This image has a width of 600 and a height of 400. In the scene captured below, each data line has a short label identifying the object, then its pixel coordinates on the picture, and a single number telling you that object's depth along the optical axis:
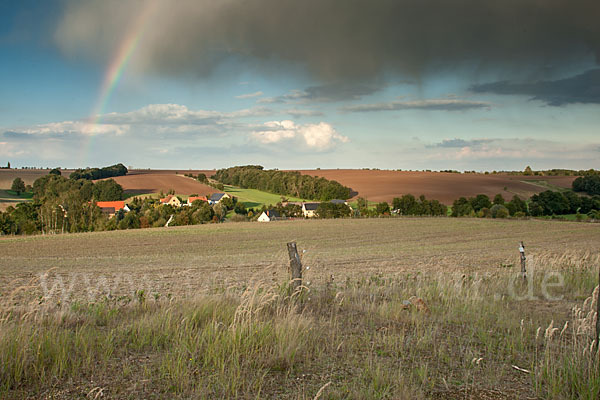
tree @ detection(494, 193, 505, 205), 80.00
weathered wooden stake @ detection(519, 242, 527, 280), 12.61
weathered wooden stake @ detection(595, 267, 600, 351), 5.78
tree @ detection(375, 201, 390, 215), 82.19
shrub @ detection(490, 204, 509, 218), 74.62
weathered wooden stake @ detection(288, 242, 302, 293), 8.86
